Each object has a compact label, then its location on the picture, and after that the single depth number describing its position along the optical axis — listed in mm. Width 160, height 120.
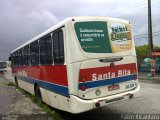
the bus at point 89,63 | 3693
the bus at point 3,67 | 25125
